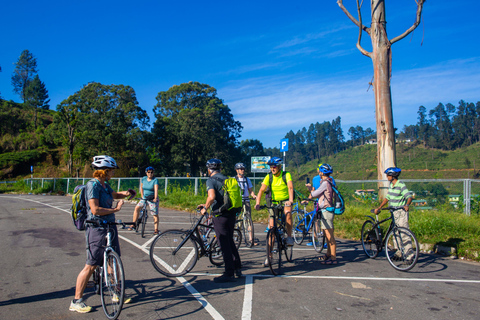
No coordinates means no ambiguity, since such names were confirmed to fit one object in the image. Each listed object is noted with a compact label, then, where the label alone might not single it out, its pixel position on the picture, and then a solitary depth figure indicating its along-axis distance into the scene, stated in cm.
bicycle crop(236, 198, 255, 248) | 859
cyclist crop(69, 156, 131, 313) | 438
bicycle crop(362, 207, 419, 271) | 648
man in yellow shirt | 704
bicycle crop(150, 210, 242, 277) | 603
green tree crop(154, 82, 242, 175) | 4912
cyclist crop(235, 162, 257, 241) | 876
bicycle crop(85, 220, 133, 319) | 406
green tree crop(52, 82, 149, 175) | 4059
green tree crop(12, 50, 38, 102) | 9931
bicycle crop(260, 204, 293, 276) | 610
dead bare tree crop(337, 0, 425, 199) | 1180
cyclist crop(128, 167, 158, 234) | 994
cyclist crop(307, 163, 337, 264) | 698
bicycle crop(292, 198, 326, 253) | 824
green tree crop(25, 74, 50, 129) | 9075
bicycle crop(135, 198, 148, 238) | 991
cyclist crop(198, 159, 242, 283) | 572
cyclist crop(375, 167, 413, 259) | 689
